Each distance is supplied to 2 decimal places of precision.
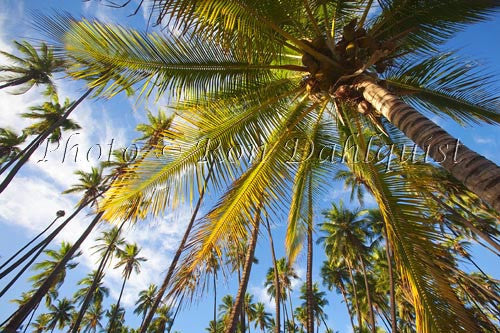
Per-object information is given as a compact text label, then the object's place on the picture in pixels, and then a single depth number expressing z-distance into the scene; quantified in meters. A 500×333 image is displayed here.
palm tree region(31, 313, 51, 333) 39.69
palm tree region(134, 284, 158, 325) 39.62
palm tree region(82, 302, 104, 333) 42.03
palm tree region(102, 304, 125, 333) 42.03
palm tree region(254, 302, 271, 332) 41.31
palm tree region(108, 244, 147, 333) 35.47
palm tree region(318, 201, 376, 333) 25.73
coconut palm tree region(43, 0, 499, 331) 4.00
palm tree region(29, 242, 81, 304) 30.45
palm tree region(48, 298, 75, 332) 37.72
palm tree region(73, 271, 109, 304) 36.69
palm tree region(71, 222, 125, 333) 30.24
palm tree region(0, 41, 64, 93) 20.25
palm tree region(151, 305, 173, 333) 36.22
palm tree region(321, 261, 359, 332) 31.53
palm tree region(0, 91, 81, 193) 24.19
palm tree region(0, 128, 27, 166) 25.06
